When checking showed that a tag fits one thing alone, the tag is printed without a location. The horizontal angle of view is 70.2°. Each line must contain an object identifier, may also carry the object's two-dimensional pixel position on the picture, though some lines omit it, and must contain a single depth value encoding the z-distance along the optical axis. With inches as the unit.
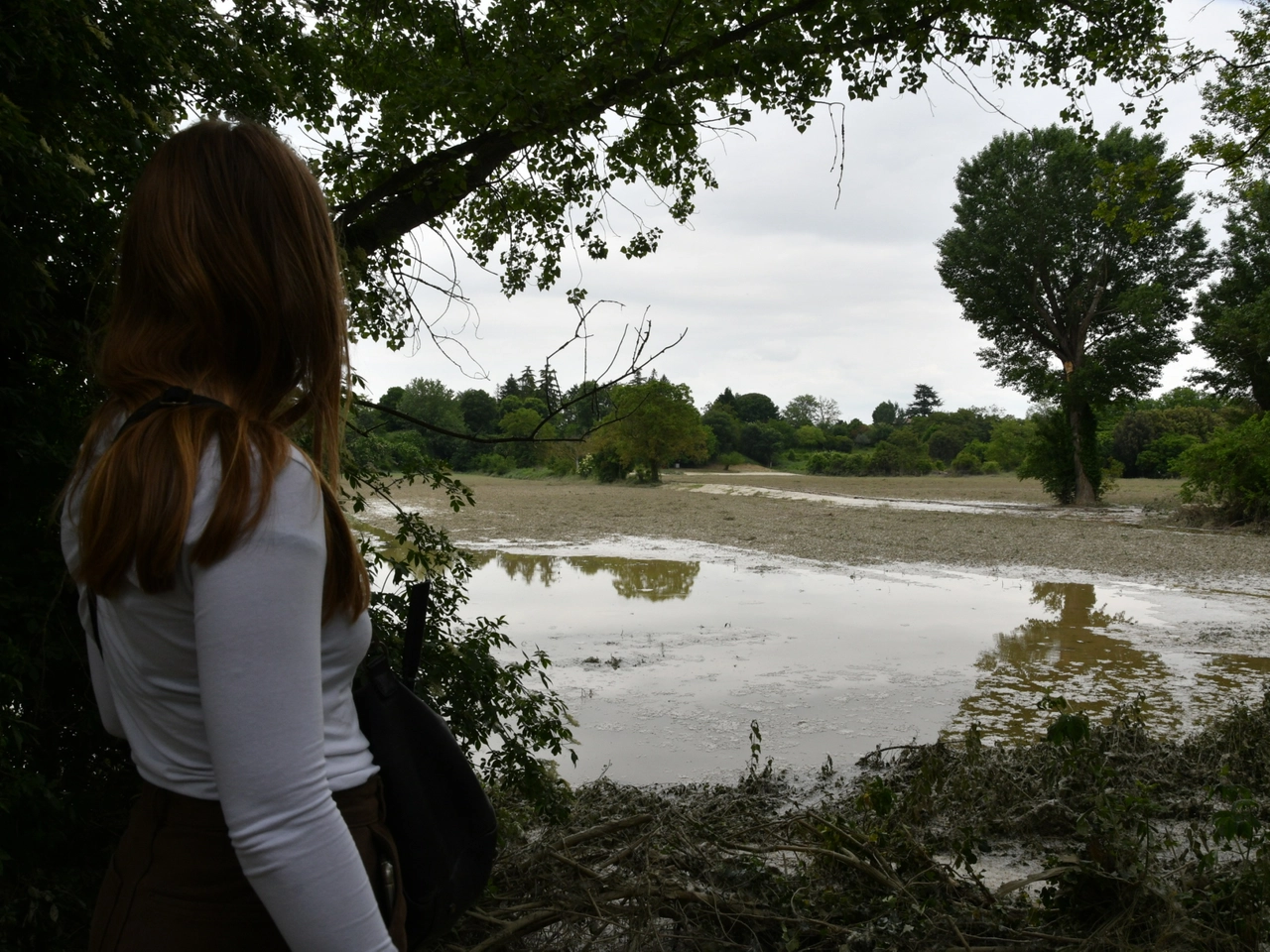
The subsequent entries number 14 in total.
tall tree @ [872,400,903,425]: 5152.6
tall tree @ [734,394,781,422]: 4050.2
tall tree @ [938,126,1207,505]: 1108.5
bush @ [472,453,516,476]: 2464.3
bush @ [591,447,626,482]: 2139.5
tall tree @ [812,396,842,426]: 4768.7
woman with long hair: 36.9
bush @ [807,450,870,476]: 2810.0
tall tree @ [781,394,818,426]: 4710.9
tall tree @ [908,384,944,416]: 5083.7
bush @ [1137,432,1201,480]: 1950.1
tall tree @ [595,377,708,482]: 2020.2
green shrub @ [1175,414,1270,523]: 837.2
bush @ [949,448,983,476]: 2753.4
